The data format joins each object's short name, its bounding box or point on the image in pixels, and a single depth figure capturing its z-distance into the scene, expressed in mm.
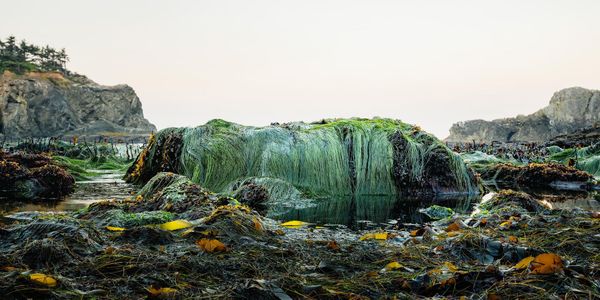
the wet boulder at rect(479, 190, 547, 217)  5086
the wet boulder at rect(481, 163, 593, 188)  10212
